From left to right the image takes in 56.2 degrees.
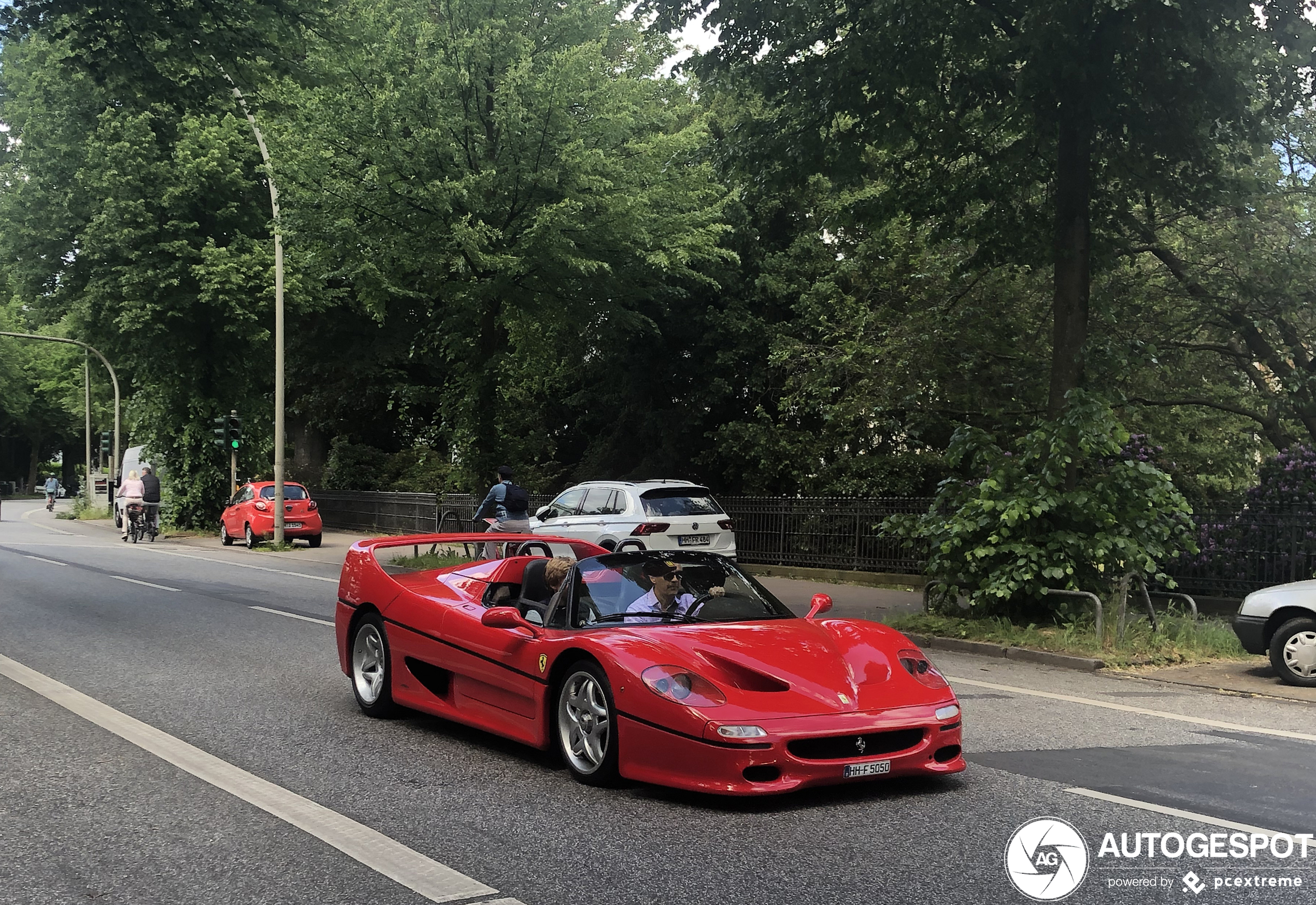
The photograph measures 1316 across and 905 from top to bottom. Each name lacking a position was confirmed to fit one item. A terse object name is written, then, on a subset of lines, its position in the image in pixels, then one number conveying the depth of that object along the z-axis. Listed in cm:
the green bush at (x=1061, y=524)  1223
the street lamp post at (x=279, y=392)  2866
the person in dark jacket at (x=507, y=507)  1739
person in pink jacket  3316
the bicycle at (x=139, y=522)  3316
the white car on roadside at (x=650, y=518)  1908
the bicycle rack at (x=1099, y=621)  1157
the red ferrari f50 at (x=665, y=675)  549
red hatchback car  3039
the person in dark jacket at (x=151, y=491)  3288
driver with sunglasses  666
